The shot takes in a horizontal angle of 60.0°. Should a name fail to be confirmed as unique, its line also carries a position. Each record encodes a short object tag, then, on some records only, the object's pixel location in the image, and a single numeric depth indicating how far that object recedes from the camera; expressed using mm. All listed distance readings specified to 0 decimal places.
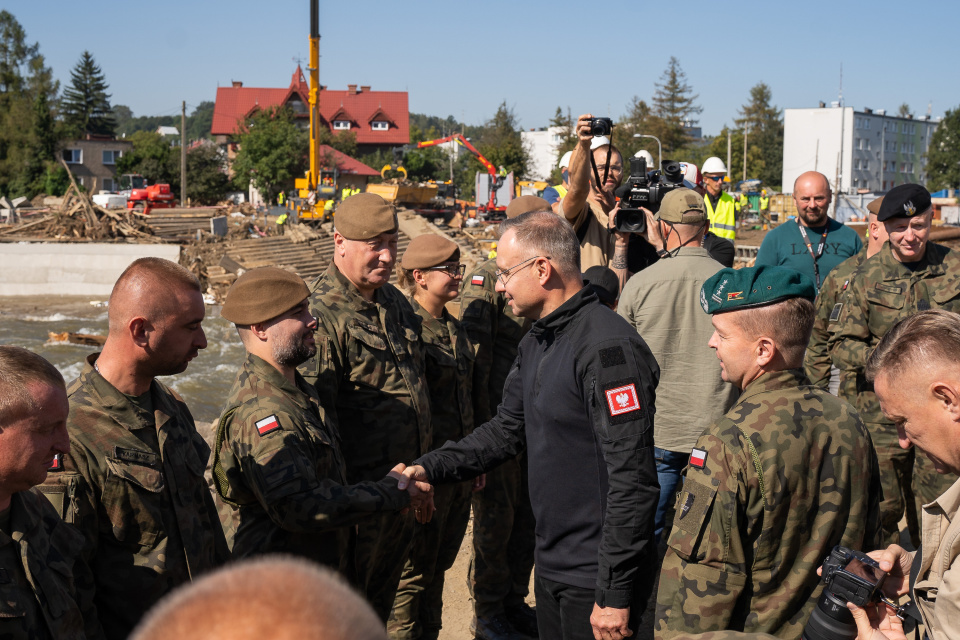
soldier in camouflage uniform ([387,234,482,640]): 4504
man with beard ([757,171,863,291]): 5934
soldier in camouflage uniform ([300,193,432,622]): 3904
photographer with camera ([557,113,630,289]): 4949
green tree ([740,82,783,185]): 77806
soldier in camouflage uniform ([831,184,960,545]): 4930
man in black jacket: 2881
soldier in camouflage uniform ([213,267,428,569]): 3104
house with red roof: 76875
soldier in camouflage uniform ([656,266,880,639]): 2488
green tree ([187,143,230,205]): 57375
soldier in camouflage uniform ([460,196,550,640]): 4902
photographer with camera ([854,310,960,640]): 1993
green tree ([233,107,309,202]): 54531
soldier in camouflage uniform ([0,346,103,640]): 2225
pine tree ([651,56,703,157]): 75750
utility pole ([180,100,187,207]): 52372
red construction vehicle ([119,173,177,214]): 47000
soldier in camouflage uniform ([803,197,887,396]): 5416
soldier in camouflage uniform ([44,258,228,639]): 2672
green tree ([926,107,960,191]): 69062
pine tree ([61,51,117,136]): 91250
